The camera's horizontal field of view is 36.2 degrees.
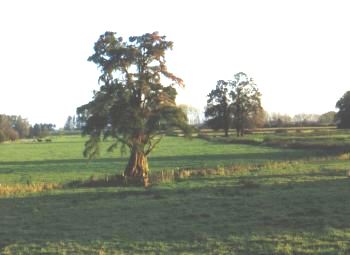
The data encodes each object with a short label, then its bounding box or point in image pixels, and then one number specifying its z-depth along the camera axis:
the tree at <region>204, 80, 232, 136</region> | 118.44
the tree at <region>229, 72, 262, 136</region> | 117.31
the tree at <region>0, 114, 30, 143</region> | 164.05
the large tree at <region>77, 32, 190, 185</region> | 34.88
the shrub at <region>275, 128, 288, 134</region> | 115.04
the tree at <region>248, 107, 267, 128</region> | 117.56
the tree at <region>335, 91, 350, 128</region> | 109.88
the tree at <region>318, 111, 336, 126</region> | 185.12
